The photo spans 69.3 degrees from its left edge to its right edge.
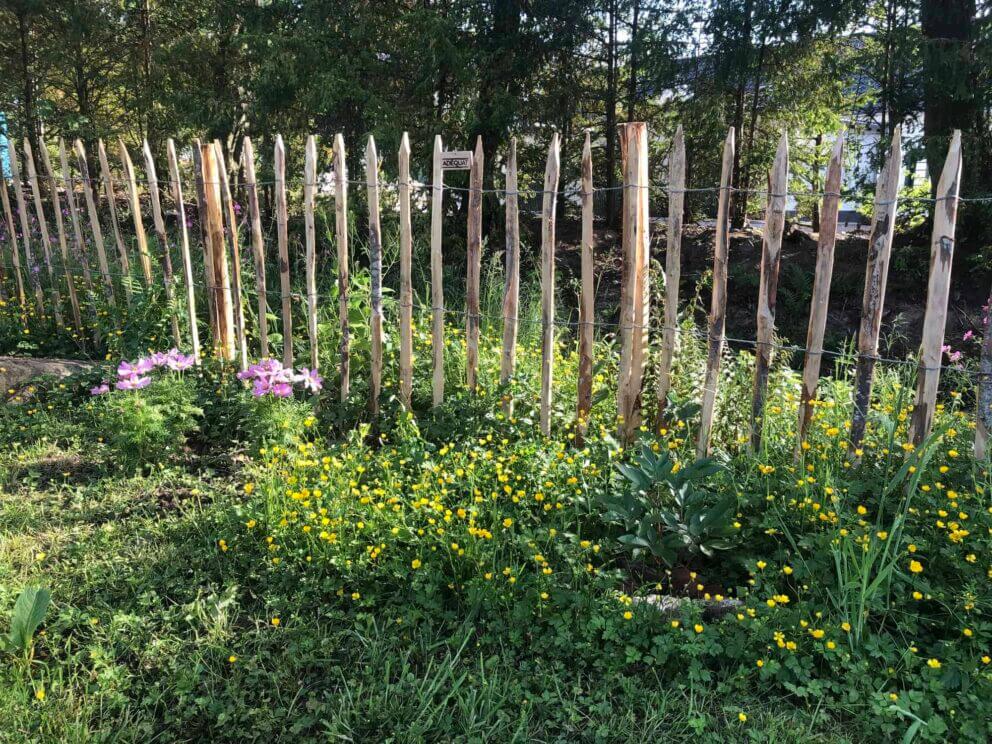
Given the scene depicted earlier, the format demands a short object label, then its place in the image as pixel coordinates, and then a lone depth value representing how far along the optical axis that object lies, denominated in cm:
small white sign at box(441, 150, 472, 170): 388
